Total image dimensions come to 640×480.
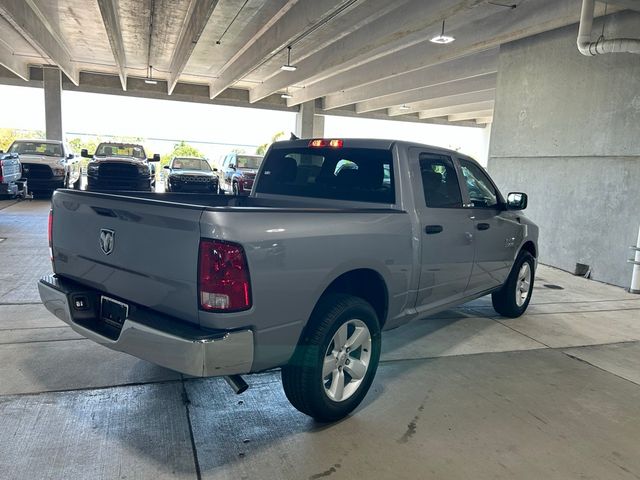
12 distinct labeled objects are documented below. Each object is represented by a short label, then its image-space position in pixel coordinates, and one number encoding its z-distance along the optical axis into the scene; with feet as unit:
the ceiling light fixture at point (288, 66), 50.65
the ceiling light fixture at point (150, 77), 70.79
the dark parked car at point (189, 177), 56.03
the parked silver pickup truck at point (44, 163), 49.37
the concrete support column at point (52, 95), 74.08
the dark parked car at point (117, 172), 51.21
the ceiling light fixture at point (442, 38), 35.55
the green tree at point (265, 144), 113.85
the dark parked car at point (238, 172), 56.34
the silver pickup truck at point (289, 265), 8.16
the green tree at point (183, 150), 122.52
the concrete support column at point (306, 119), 90.22
